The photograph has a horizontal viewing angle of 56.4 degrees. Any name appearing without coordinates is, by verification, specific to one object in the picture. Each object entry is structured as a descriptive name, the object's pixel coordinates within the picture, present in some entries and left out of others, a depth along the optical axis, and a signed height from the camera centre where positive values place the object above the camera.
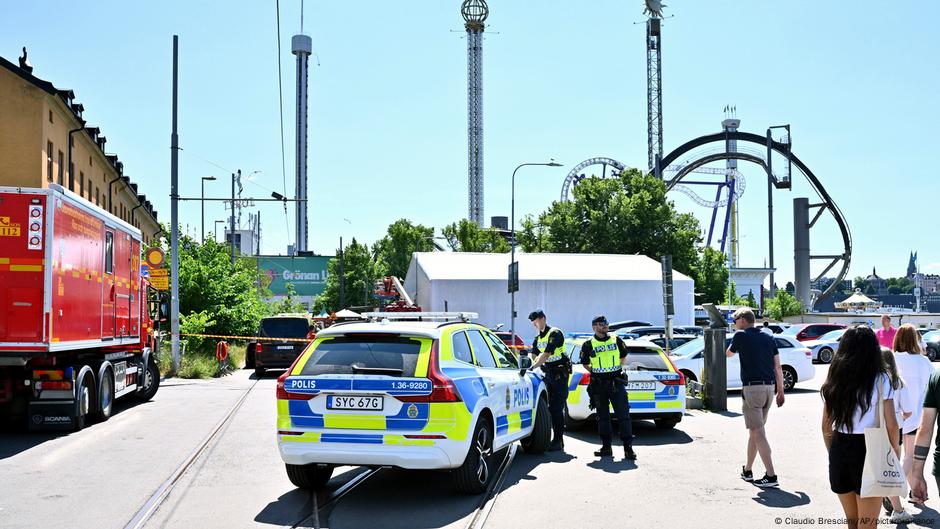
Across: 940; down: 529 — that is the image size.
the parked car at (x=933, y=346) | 31.30 -1.96
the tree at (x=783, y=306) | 72.94 -1.21
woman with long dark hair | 5.27 -0.74
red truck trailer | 11.68 -0.22
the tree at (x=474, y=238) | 80.62 +5.01
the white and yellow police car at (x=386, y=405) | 7.50 -0.98
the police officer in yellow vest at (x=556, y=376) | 10.98 -1.06
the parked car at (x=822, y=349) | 33.22 -2.18
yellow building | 29.03 +5.73
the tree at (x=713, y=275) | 76.69 +1.45
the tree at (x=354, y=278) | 84.44 +1.41
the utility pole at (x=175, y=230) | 24.53 +1.80
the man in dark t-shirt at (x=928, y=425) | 6.25 -0.97
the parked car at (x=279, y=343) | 25.44 -1.46
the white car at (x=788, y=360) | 19.16 -1.55
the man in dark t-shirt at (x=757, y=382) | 8.47 -0.88
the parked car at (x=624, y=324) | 33.91 -1.26
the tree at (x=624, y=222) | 59.38 +4.82
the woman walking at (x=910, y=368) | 7.75 -0.69
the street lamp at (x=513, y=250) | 30.06 +1.72
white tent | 39.41 +0.14
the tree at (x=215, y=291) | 31.38 +0.07
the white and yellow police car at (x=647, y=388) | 12.48 -1.37
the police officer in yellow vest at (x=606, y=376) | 10.50 -1.02
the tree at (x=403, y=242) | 88.06 +5.07
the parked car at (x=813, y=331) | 36.31 -1.65
